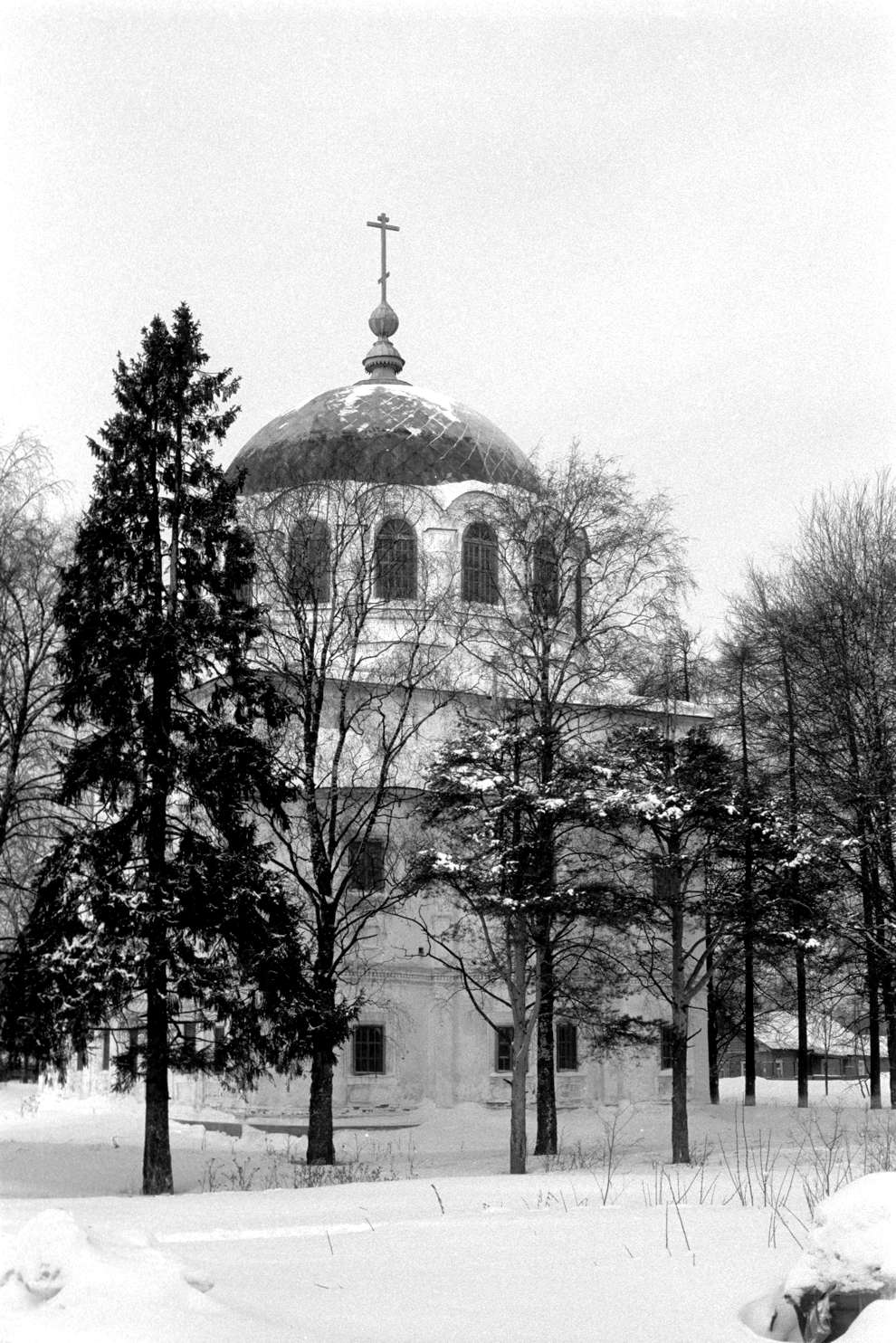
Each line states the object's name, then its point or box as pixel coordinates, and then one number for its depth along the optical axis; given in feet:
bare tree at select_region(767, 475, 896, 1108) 84.64
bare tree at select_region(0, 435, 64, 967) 73.10
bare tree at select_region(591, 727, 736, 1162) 74.08
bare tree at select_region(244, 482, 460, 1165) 77.66
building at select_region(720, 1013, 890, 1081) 188.75
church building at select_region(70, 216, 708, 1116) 83.66
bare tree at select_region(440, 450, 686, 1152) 82.48
